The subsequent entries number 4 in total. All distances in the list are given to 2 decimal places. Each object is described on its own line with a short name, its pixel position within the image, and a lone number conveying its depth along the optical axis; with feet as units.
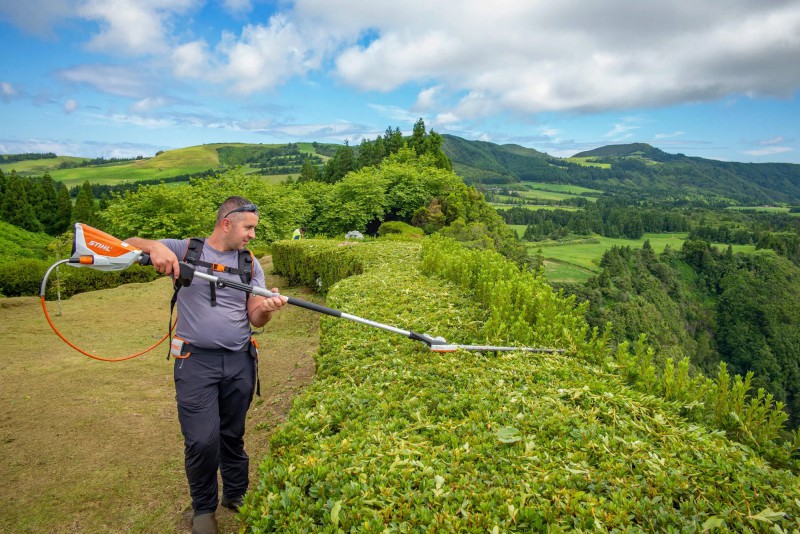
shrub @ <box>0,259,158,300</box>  49.16
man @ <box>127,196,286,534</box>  11.14
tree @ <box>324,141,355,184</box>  181.68
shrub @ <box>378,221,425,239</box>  84.04
